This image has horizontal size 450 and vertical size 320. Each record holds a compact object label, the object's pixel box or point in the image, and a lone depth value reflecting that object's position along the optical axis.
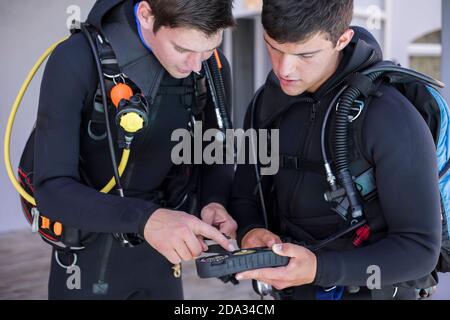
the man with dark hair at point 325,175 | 1.39
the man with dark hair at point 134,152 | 1.54
